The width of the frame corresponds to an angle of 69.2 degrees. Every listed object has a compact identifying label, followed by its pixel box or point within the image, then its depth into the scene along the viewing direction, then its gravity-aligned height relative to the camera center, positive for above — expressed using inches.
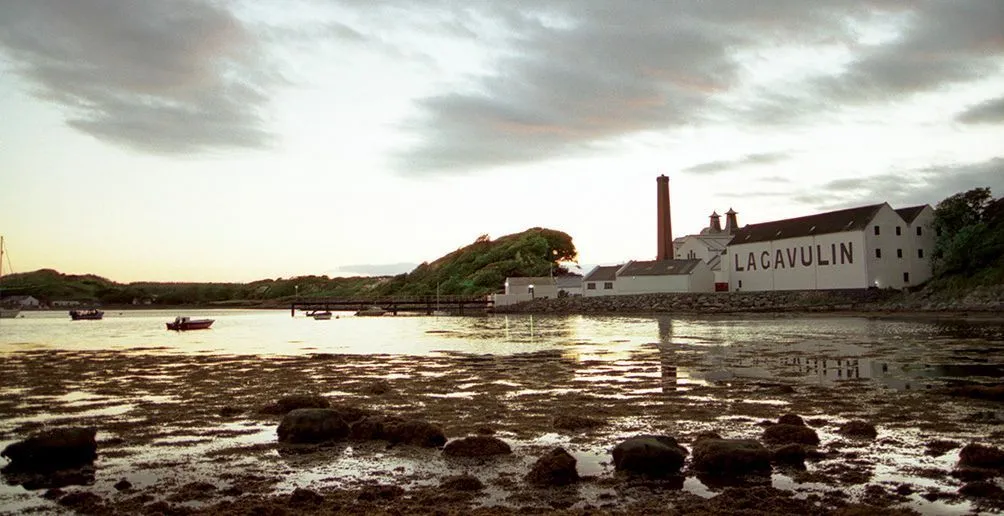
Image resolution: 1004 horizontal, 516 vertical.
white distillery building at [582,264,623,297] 4623.8 +54.7
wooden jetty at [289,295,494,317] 4928.6 -70.9
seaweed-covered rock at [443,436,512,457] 522.6 -111.1
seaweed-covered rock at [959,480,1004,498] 390.1 -114.0
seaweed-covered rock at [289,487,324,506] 404.5 -111.8
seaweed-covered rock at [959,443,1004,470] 446.9 -110.0
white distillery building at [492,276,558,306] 5014.8 +11.9
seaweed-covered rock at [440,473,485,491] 434.6 -114.5
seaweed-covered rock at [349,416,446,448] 567.2 -108.4
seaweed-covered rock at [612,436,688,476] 462.3 -108.2
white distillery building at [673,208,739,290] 4124.8 +242.0
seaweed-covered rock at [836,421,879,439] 557.6 -114.4
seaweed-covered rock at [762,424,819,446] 530.3 -111.0
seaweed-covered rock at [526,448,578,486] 441.7 -110.1
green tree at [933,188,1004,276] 2910.9 +194.4
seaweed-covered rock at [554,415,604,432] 624.1 -114.4
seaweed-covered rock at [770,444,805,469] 473.4 -111.7
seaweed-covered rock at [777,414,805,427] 585.6 -109.7
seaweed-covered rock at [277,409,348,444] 587.8 -105.1
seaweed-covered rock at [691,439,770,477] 454.9 -108.7
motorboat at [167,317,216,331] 3088.1 -98.3
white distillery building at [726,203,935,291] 3218.5 +153.0
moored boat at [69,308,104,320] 4729.3 -73.4
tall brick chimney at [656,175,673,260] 4598.9 +423.0
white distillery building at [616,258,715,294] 4153.5 +60.6
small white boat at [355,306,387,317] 5083.7 -109.8
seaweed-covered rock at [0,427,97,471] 509.7 -102.6
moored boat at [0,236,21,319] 5349.4 -53.7
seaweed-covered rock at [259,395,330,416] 711.7 -104.3
